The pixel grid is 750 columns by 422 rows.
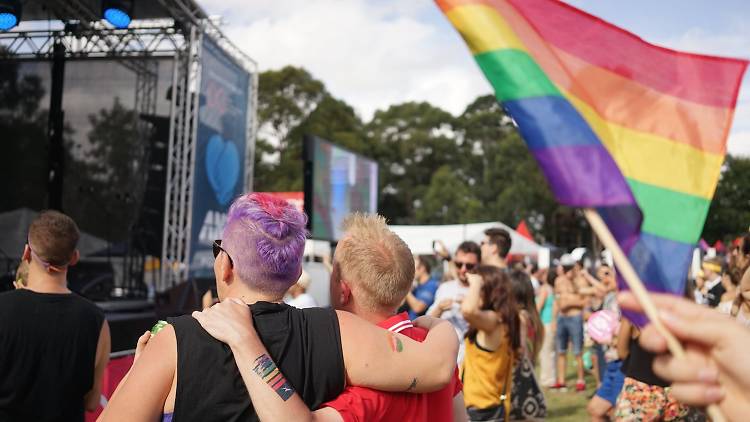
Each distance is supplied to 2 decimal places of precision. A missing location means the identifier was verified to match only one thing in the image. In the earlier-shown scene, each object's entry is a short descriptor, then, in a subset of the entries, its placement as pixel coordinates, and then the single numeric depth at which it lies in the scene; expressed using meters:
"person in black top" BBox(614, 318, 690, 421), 4.20
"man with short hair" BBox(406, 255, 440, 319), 6.47
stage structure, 12.36
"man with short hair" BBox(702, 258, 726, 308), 7.61
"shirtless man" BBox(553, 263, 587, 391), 9.80
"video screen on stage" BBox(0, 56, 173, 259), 13.46
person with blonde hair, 2.07
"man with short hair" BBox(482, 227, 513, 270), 5.18
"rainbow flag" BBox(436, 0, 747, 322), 1.56
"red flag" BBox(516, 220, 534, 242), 21.66
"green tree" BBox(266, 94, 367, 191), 39.28
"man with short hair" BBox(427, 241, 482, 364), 5.40
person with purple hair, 1.65
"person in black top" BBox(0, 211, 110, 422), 2.98
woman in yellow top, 4.58
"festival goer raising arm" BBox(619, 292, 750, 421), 1.26
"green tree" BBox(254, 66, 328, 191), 41.16
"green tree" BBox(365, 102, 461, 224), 47.72
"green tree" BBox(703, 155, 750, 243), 46.44
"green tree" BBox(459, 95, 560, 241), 41.97
